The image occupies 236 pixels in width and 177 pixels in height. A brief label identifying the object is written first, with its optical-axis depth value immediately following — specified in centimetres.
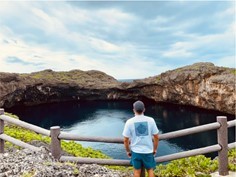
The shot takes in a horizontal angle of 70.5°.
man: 373
